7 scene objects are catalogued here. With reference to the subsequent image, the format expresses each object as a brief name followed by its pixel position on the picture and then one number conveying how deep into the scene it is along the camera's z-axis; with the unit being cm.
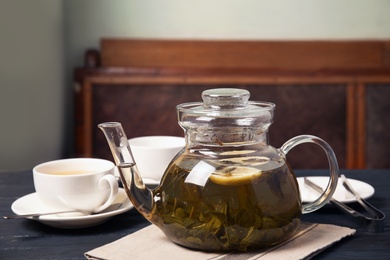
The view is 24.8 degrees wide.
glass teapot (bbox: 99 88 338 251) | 82
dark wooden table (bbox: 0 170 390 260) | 85
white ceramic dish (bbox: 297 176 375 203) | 103
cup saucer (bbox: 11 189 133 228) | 92
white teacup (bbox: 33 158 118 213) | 94
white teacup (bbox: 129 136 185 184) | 111
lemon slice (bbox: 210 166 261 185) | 82
